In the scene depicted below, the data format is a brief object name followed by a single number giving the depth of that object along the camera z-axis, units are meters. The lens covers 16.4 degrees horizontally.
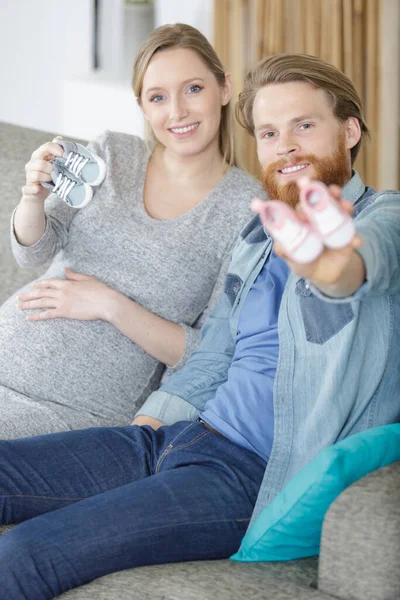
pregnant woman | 2.29
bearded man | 1.87
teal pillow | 1.82
